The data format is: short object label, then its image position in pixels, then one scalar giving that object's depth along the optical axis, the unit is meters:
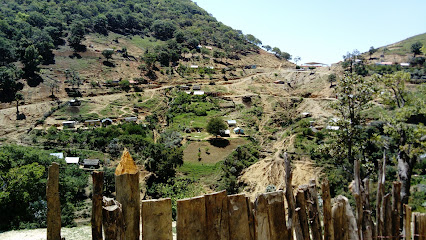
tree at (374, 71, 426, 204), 8.88
